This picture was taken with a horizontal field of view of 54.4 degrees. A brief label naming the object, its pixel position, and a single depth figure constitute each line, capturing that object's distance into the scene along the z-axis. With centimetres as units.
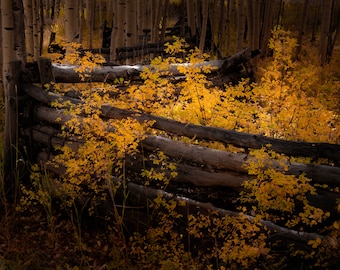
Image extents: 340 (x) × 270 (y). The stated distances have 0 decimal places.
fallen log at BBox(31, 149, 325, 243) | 317
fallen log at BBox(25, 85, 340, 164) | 310
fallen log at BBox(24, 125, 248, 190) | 342
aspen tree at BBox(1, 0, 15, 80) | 547
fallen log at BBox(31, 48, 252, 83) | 495
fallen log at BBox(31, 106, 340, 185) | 311
